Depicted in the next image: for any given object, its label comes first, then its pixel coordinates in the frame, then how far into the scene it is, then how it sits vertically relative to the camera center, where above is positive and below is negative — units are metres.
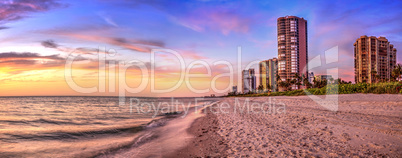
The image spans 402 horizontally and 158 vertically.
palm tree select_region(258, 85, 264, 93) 137.27 -7.49
